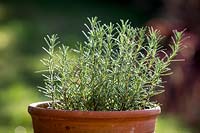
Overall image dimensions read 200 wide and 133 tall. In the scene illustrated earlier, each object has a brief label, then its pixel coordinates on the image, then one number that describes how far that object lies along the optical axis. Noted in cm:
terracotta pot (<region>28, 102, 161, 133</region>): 150
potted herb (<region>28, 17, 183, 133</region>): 156
